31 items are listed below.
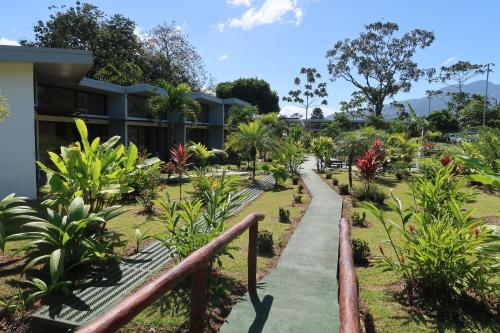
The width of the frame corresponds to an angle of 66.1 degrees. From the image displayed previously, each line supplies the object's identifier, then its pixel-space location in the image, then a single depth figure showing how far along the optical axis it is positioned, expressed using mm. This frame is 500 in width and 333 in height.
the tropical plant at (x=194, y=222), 4520
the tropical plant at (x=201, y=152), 12766
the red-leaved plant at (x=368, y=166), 11359
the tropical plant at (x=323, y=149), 20594
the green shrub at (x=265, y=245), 6266
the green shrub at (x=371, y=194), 11373
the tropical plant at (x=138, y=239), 6018
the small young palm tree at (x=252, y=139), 15547
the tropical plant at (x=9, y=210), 4399
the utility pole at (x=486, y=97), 41166
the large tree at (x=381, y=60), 40406
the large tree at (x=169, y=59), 34188
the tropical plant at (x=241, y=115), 24609
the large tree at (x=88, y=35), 29972
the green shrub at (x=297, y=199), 11148
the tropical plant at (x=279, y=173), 14589
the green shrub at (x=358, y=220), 8570
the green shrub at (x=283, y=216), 8758
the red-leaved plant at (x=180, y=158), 11484
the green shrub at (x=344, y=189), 12997
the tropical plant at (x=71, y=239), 4759
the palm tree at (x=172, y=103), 17438
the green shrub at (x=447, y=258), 3951
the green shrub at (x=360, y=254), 5941
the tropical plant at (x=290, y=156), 15799
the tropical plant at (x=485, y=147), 14426
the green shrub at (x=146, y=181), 9800
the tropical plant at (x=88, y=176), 5453
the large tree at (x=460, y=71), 48844
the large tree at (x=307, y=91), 58688
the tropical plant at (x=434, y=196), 6039
